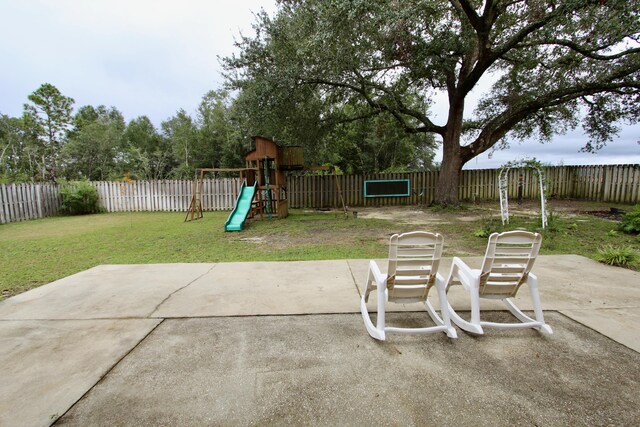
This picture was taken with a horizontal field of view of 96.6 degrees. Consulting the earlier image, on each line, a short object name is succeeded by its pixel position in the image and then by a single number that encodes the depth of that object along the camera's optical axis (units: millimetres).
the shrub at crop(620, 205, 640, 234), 6684
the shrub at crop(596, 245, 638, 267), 4473
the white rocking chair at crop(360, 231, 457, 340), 2426
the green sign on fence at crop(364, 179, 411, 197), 15414
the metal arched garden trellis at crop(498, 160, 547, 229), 7199
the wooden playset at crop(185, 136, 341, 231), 10852
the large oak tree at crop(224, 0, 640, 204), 6965
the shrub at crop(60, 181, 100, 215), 13586
